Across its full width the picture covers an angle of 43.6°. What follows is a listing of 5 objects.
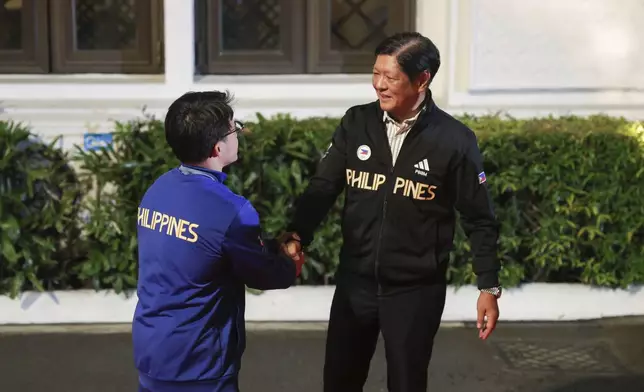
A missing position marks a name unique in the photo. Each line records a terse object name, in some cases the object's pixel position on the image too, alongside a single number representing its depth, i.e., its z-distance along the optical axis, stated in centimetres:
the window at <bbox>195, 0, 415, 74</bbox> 653
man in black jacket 295
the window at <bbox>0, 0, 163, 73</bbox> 644
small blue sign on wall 574
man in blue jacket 245
